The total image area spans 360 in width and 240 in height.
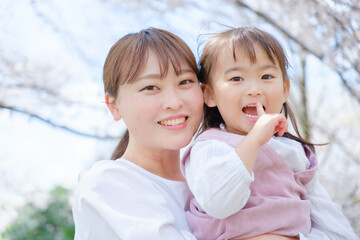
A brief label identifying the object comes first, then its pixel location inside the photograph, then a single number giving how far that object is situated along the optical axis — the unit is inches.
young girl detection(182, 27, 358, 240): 61.7
